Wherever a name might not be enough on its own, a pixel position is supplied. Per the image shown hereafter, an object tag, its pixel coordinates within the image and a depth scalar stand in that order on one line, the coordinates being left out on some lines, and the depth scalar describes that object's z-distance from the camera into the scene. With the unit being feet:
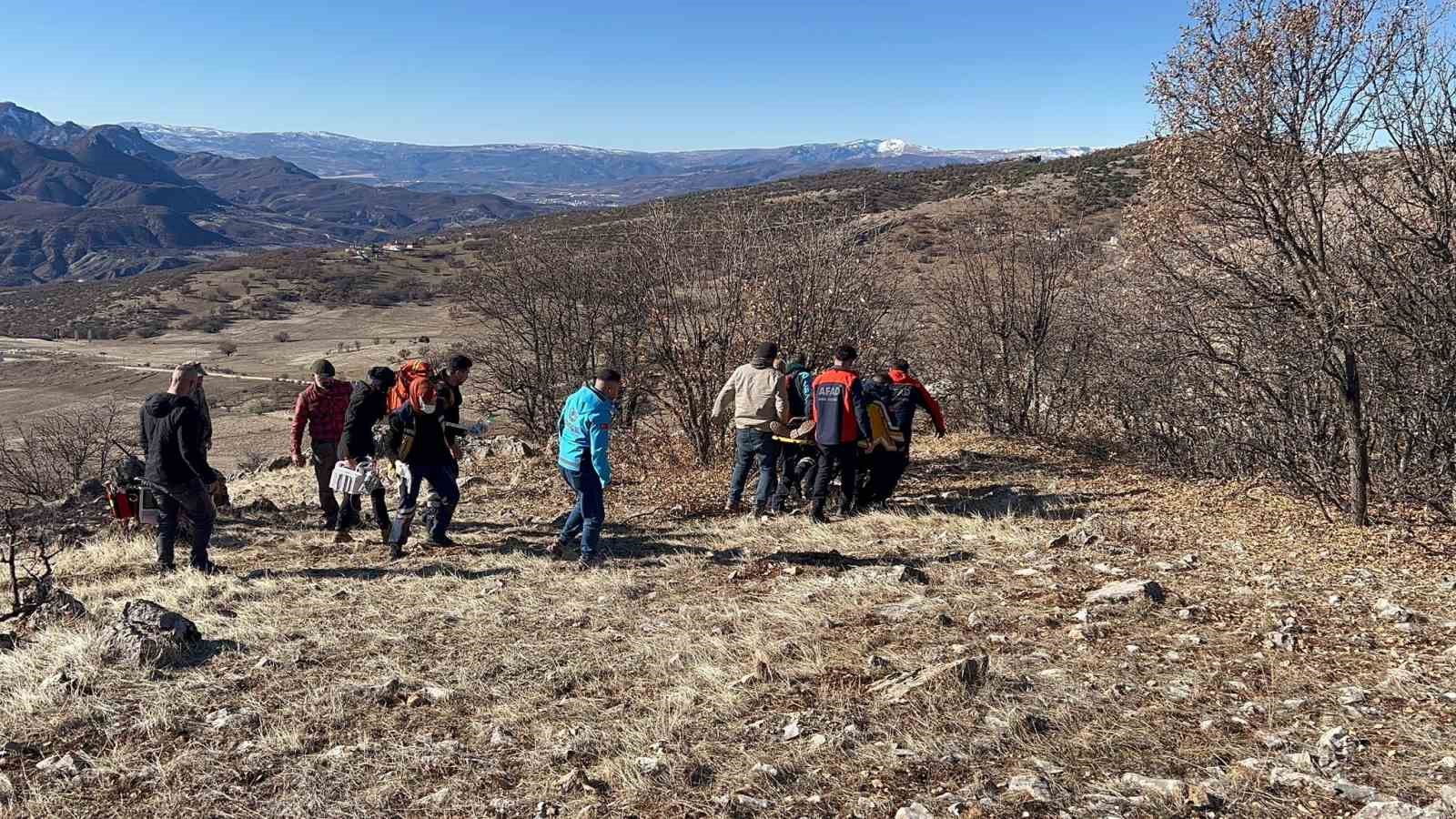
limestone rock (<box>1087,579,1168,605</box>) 17.16
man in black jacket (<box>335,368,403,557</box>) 24.40
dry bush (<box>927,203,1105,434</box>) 42.19
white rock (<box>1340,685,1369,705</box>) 12.42
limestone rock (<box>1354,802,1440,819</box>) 9.46
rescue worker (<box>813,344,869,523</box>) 24.58
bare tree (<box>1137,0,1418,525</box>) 19.69
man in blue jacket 20.95
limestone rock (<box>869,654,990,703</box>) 13.14
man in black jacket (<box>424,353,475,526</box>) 23.11
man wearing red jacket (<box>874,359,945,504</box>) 27.02
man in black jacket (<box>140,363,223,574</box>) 20.33
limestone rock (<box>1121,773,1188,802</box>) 10.28
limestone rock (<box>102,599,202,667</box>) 15.17
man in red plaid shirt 25.66
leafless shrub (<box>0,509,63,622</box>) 18.06
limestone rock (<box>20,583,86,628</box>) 18.13
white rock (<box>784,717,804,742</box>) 12.25
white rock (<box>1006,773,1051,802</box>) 10.38
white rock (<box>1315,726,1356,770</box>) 10.86
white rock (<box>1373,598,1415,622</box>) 15.52
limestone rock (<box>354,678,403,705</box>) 13.95
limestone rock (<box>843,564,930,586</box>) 19.29
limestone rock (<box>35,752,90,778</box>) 11.77
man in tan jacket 25.53
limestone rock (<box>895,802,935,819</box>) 10.10
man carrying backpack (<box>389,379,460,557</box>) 22.43
